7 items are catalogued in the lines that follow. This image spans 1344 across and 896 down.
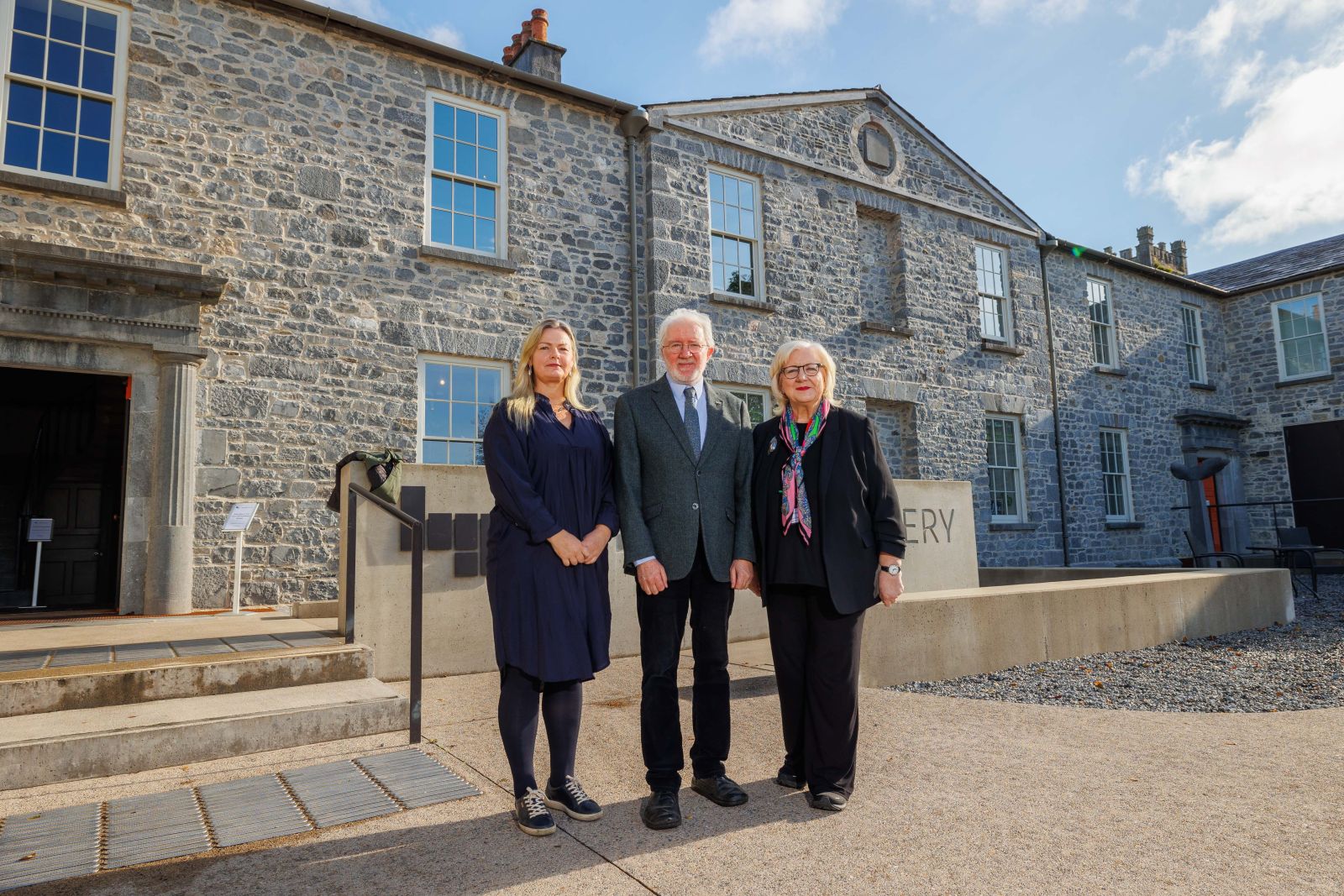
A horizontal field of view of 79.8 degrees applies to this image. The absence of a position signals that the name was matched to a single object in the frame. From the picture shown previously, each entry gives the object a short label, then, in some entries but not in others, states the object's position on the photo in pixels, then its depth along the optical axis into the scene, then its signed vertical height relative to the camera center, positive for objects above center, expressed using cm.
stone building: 726 +306
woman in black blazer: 307 -10
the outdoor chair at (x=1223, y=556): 1107 -51
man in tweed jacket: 299 -1
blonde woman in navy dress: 287 -14
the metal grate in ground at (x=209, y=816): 260 -101
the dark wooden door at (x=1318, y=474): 1661 +95
